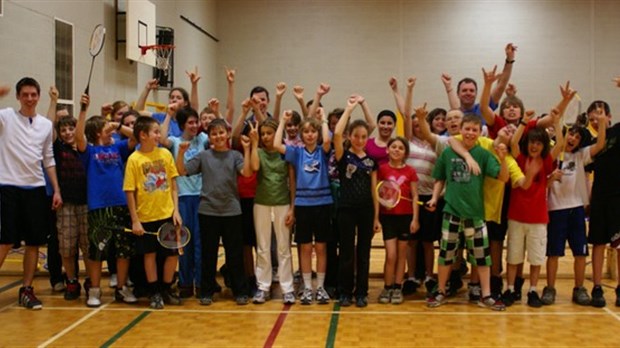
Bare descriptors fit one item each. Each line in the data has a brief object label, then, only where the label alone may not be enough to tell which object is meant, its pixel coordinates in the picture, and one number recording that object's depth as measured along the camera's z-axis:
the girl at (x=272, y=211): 6.05
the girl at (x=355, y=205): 5.91
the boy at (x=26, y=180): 5.78
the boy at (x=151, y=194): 5.75
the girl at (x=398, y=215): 6.04
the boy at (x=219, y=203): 5.99
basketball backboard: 11.15
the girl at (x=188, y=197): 6.26
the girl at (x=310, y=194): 5.95
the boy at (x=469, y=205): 5.74
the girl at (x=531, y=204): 5.79
